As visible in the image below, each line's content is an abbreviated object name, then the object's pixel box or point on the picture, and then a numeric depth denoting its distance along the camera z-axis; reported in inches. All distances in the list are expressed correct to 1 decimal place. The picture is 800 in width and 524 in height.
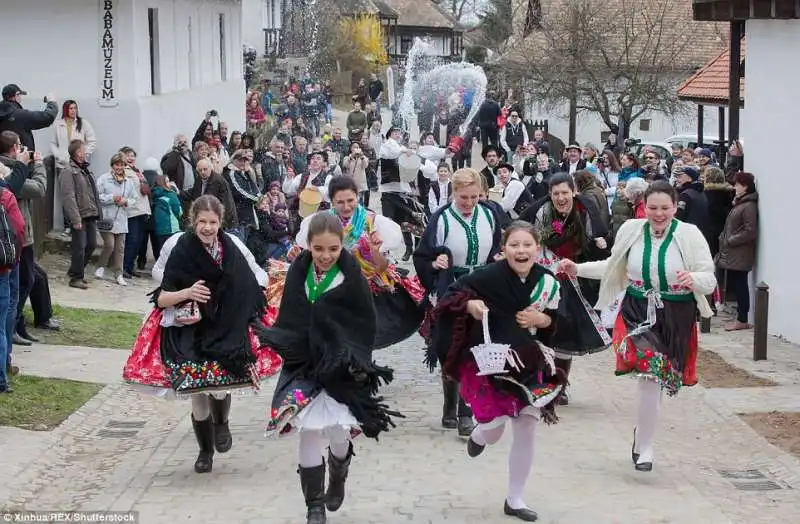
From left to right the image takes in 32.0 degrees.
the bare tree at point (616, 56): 1376.7
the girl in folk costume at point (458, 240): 408.5
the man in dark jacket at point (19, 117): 663.1
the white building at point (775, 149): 599.5
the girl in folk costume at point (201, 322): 345.1
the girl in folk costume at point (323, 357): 302.2
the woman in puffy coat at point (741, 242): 627.5
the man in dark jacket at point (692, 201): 641.0
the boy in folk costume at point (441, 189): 736.3
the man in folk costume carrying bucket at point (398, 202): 796.6
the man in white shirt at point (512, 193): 667.4
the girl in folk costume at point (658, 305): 358.6
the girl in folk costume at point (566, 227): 442.3
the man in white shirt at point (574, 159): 804.0
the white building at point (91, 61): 792.9
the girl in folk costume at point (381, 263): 406.0
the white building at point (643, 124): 1590.8
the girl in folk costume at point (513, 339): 314.0
